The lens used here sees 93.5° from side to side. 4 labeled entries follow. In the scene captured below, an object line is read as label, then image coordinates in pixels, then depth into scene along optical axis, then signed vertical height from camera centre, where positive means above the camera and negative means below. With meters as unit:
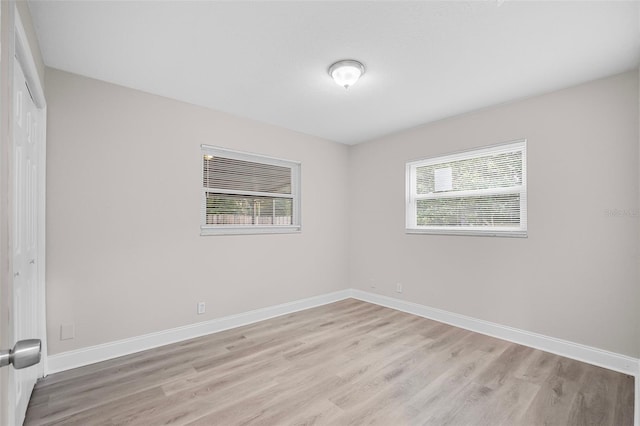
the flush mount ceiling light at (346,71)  2.43 +1.18
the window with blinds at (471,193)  3.22 +0.23
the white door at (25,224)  1.71 -0.05
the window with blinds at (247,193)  3.47 +0.27
